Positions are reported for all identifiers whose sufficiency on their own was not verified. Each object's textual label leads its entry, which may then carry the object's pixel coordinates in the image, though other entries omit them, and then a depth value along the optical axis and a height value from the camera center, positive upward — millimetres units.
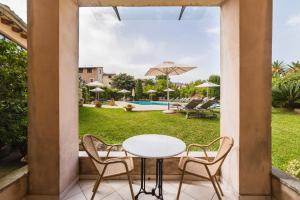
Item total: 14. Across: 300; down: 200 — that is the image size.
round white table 1617 -647
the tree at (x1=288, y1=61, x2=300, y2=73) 12862 +3264
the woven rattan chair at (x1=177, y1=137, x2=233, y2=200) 1705 -922
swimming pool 10124 -385
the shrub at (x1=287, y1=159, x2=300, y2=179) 2143 -1161
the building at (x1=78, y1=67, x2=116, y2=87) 14775 +2650
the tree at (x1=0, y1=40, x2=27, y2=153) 2311 +53
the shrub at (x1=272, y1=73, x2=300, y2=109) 7102 +299
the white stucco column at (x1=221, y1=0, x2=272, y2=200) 1811 +6
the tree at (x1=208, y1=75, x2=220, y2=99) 8309 +718
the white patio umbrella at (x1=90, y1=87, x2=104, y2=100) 10819 +663
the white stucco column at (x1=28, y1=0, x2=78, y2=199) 1806 -2
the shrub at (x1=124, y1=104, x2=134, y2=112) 8132 -605
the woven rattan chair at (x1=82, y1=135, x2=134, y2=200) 1669 -901
